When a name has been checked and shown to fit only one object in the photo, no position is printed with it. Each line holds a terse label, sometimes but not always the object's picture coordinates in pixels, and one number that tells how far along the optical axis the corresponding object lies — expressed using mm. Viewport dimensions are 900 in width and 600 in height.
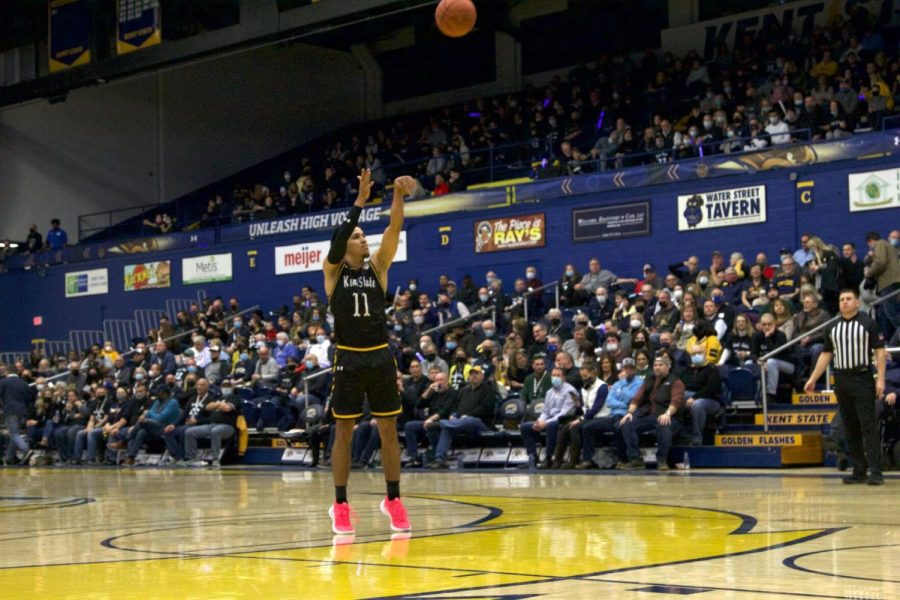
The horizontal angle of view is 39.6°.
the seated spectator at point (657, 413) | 15375
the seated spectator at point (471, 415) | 17500
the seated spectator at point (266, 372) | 22750
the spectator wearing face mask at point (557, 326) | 19827
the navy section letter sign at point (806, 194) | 22297
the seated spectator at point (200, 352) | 25641
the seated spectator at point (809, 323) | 16672
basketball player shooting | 7996
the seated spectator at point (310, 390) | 20525
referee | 11383
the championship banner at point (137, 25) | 25594
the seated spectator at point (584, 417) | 16172
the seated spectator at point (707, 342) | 16688
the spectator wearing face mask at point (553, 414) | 16516
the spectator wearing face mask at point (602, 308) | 21266
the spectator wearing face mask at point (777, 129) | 22844
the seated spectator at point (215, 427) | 20828
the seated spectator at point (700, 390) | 15695
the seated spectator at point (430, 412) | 17906
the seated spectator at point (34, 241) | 35250
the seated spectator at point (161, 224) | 33594
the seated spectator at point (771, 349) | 16141
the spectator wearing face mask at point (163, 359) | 26047
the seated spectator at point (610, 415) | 16016
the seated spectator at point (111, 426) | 23078
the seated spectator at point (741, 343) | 16812
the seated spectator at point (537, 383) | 17312
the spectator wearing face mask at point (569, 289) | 22359
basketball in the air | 13492
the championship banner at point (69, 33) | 27266
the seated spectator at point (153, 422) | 22016
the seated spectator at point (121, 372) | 26069
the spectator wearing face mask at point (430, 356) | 19953
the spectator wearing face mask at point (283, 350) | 23781
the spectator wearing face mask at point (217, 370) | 24125
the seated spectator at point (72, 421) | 24328
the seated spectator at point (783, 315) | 17031
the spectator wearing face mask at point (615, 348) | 17750
